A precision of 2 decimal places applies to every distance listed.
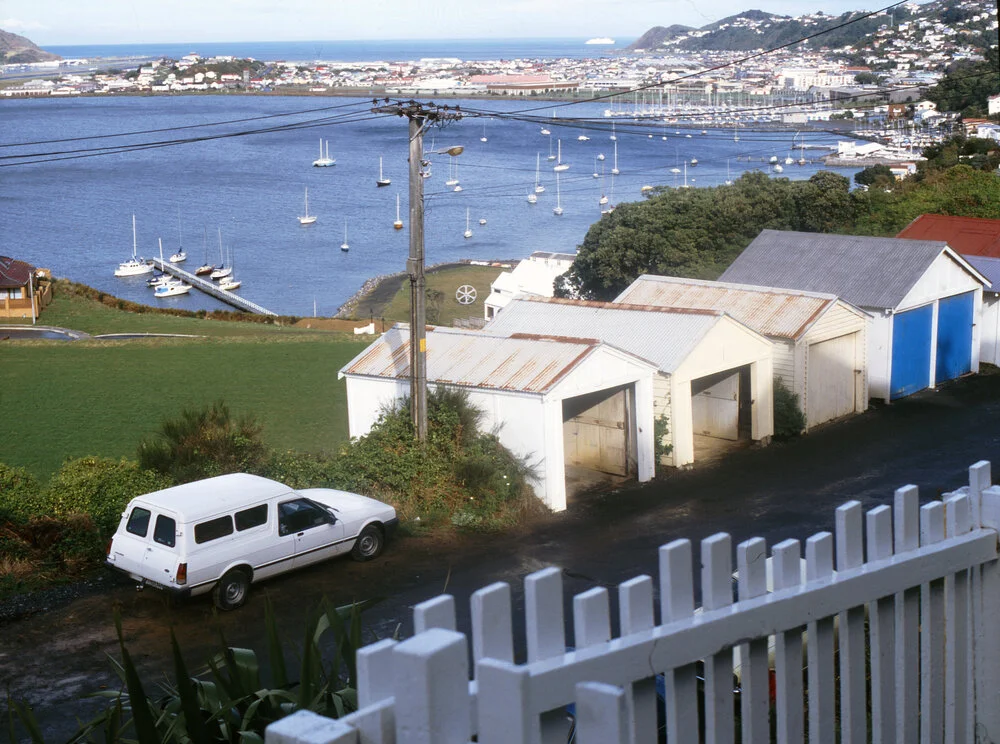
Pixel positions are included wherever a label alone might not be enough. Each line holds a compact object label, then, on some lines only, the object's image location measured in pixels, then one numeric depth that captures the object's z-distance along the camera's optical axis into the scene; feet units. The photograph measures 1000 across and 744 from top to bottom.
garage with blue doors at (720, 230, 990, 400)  89.10
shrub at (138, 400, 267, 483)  60.08
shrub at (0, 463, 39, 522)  53.16
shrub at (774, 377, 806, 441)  78.84
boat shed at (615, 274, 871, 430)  80.33
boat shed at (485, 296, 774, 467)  71.72
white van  45.24
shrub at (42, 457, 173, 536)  54.24
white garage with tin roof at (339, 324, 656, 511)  62.95
